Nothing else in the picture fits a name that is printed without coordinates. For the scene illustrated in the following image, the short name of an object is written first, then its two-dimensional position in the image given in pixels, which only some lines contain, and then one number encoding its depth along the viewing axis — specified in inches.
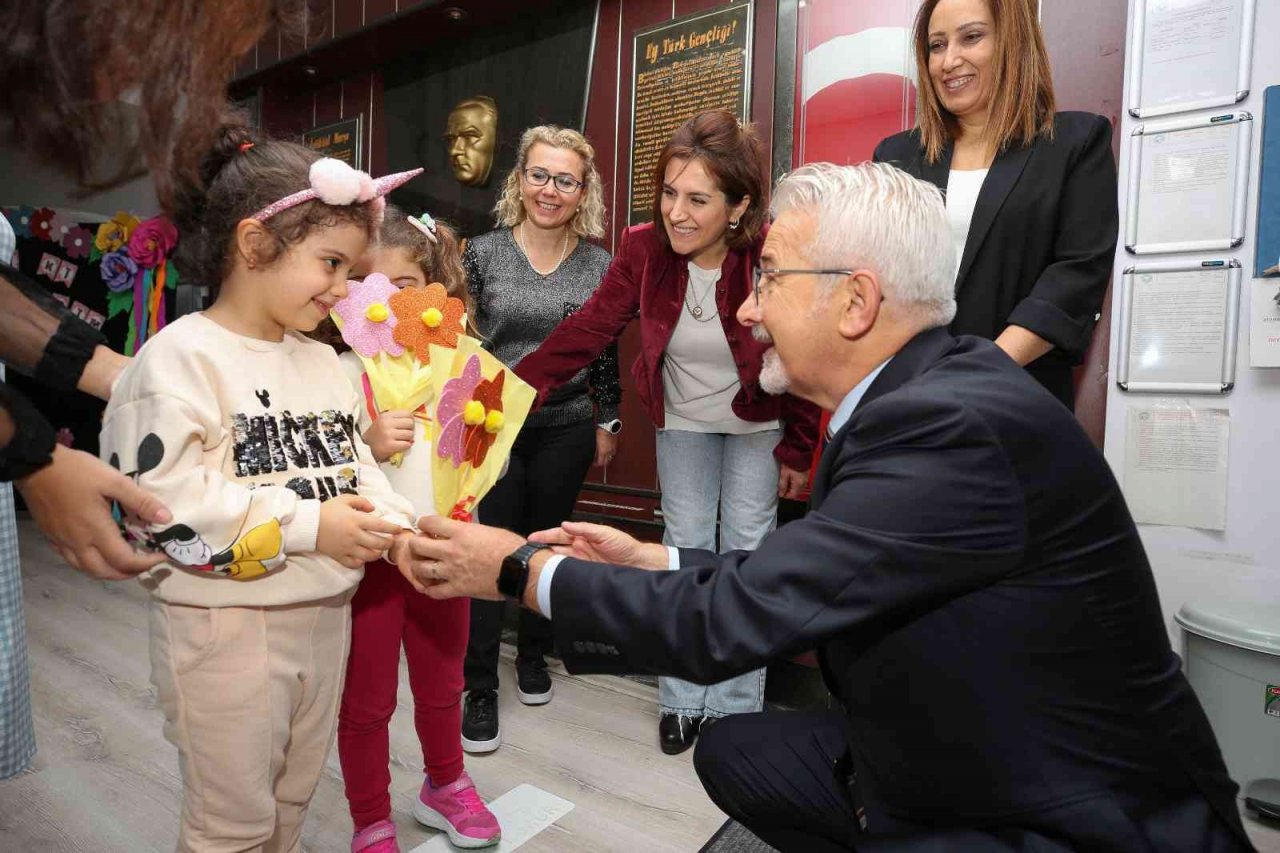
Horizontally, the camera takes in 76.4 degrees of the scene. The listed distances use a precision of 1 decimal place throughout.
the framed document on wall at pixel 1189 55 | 76.2
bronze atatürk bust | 146.8
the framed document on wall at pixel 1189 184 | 77.4
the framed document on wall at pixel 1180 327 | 78.8
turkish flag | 100.0
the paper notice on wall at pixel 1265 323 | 75.5
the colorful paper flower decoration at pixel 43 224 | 59.7
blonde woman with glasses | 89.4
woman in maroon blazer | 79.7
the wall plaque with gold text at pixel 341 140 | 171.3
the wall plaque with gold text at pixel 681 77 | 112.7
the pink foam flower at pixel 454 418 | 49.8
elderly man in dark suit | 37.4
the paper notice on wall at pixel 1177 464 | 78.8
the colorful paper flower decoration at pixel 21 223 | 62.4
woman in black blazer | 66.1
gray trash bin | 70.9
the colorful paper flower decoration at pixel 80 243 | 70.7
